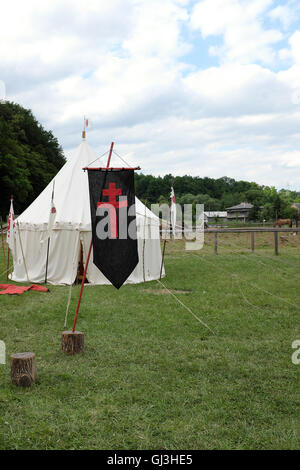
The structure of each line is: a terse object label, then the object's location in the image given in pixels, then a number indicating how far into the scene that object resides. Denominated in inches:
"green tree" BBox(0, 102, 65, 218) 1216.8
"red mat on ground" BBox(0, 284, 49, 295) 340.2
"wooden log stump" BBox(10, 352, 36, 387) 153.9
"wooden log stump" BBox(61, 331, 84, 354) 189.9
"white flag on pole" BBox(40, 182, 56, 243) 319.5
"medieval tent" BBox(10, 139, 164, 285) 397.1
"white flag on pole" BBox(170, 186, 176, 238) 510.0
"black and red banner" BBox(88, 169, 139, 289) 193.2
